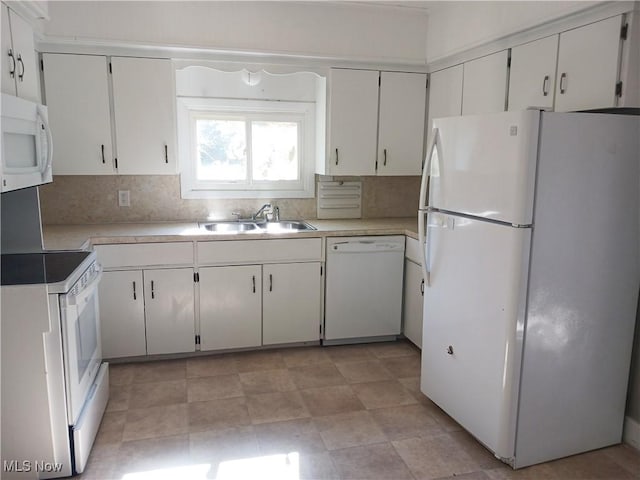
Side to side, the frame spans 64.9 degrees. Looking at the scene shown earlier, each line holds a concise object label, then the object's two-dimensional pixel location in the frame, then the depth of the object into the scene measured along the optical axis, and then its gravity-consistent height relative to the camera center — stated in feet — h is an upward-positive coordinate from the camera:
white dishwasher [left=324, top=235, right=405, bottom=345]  11.50 -2.88
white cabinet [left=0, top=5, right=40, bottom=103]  6.79 +1.43
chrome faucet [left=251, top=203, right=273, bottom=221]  12.64 -1.27
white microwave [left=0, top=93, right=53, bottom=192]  6.40 +0.19
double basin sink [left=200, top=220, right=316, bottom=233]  12.12 -1.58
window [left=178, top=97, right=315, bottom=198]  12.32 +0.33
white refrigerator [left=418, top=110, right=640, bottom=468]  6.78 -1.54
